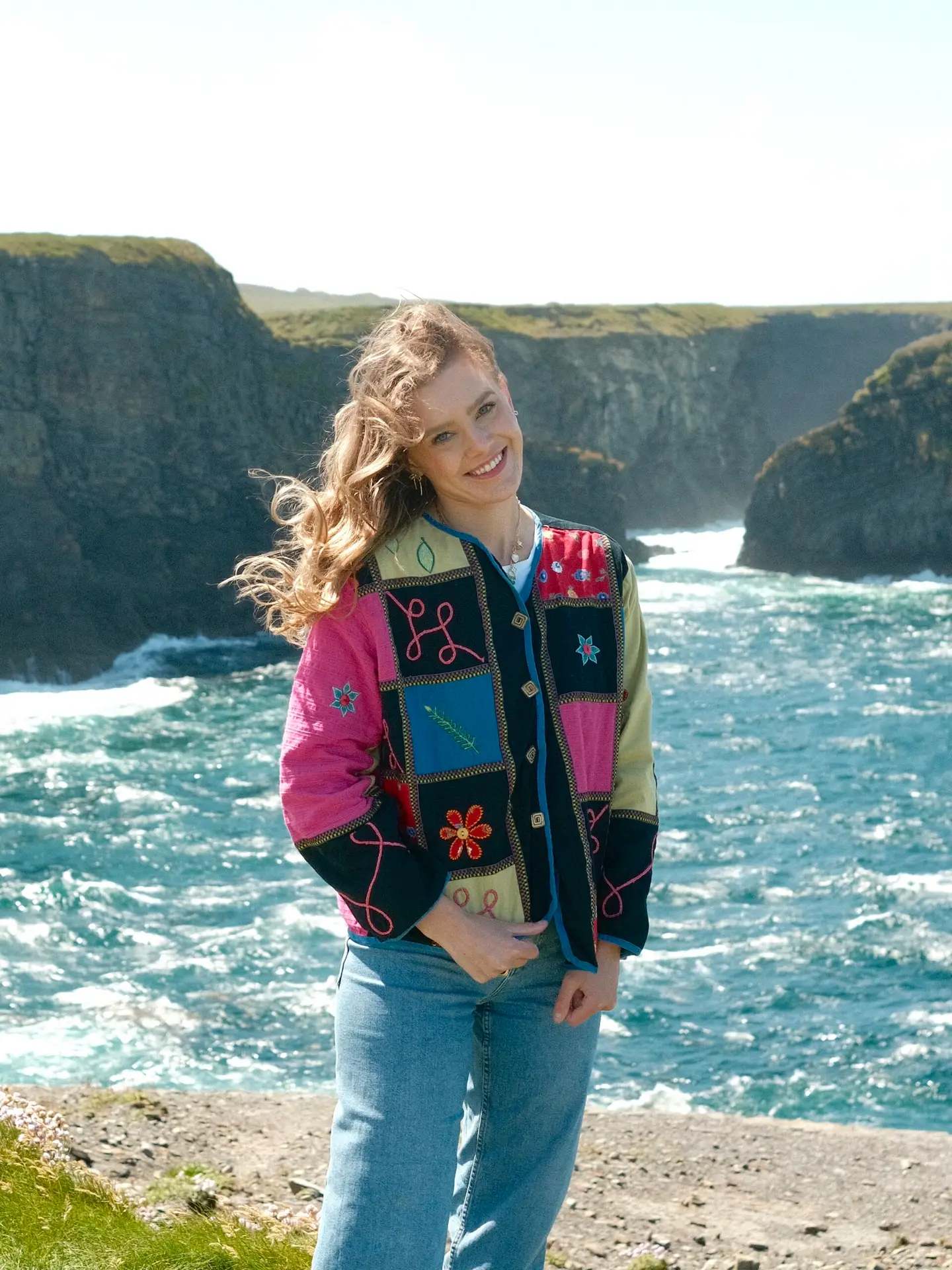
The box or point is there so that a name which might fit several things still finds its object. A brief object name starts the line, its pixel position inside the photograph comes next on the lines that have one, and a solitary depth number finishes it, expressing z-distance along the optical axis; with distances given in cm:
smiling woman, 324
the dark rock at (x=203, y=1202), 552
